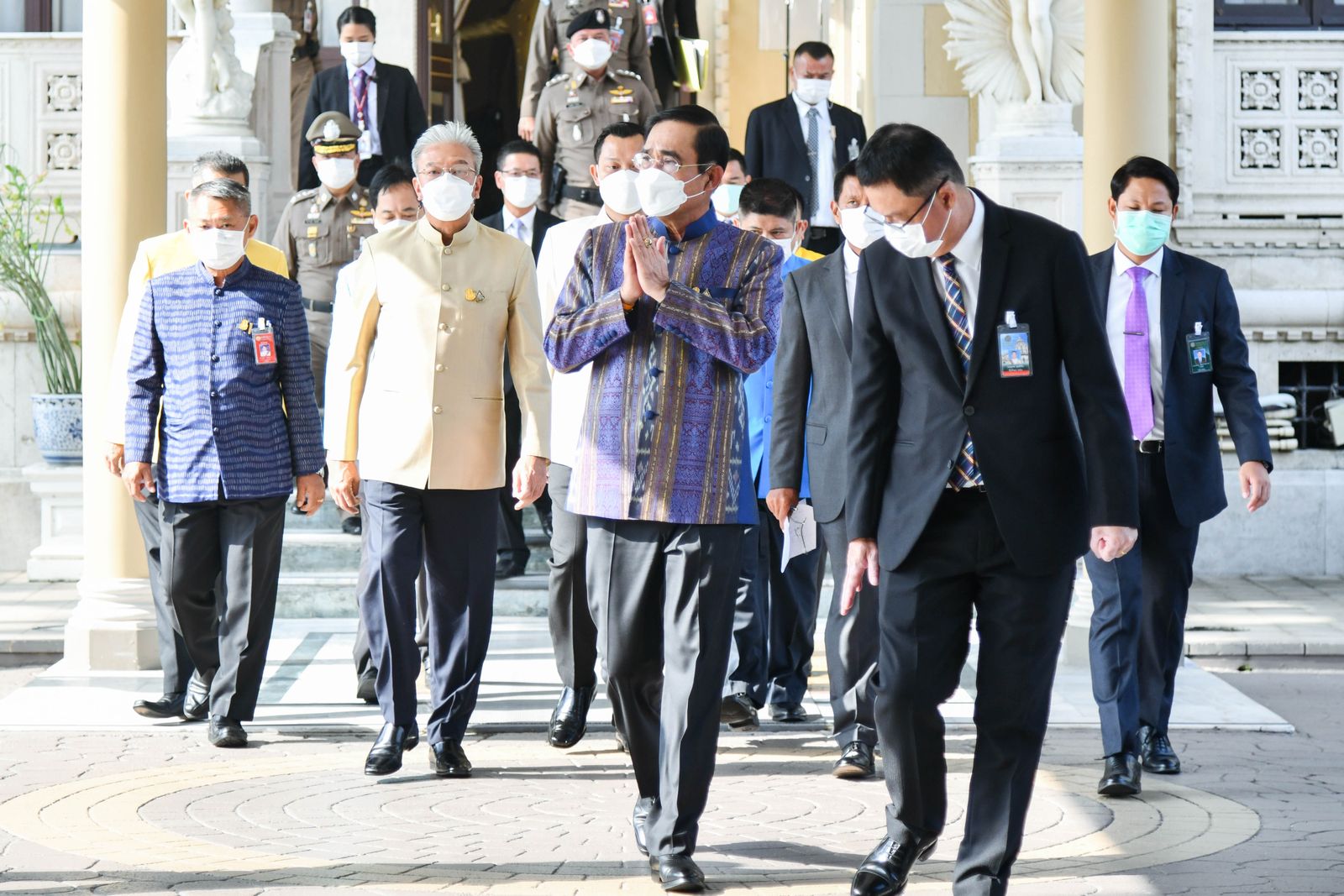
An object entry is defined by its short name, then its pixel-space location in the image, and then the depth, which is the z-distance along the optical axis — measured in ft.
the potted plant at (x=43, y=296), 39.96
